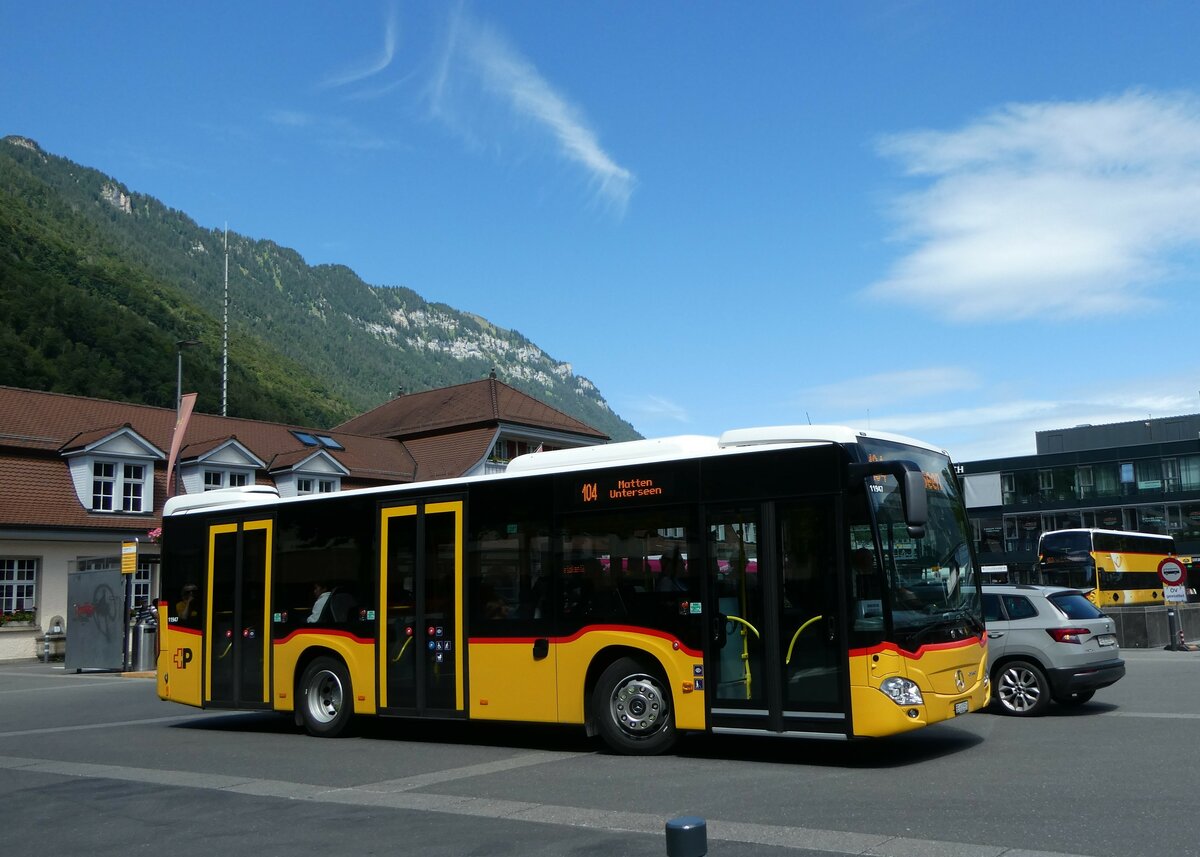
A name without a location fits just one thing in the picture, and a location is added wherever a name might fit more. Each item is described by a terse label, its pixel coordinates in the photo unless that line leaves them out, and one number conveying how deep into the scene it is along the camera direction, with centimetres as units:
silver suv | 1395
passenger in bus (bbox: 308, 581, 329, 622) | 1452
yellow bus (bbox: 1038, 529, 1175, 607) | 4000
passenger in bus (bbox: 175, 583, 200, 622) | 1605
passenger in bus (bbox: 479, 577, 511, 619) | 1284
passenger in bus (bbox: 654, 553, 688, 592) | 1150
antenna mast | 7919
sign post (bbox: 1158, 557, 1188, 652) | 2638
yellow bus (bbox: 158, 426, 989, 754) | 1044
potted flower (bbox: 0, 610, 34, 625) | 3456
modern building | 8056
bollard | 402
